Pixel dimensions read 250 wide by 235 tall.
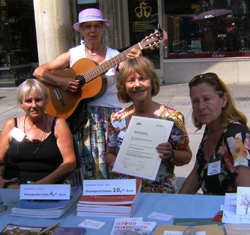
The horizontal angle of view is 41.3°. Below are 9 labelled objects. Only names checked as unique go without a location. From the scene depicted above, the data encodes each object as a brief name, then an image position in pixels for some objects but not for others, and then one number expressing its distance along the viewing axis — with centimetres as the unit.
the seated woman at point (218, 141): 194
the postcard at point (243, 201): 157
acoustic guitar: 303
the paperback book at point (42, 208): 173
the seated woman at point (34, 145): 265
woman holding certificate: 242
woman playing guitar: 309
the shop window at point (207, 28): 891
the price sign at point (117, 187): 174
